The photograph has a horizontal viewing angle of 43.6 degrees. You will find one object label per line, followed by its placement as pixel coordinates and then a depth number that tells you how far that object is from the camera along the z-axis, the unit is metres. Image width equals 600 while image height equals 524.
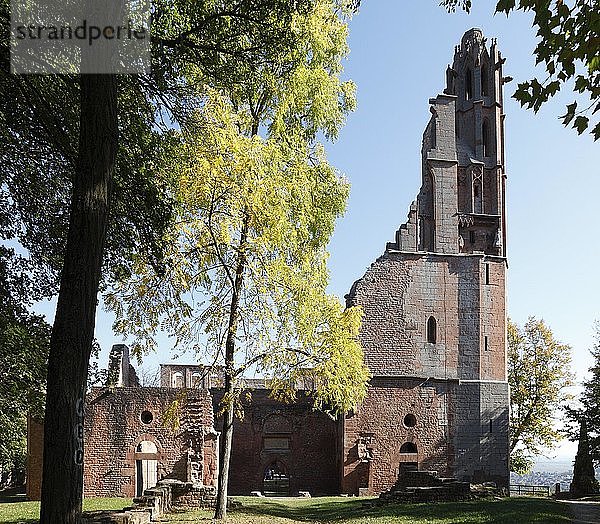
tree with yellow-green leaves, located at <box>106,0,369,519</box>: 16.27
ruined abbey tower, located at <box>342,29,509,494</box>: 30.69
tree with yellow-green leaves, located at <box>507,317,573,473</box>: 41.78
